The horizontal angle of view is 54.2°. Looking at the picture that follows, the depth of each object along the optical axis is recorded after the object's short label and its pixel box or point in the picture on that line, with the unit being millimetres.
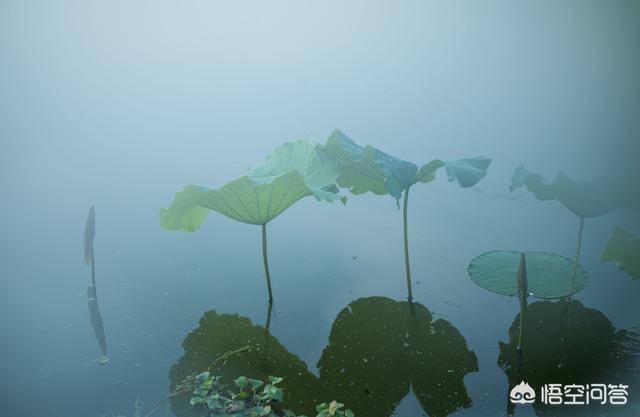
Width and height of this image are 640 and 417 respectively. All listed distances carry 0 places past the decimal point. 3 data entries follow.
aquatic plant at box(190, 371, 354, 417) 1350
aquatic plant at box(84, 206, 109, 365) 1734
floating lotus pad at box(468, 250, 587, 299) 1867
